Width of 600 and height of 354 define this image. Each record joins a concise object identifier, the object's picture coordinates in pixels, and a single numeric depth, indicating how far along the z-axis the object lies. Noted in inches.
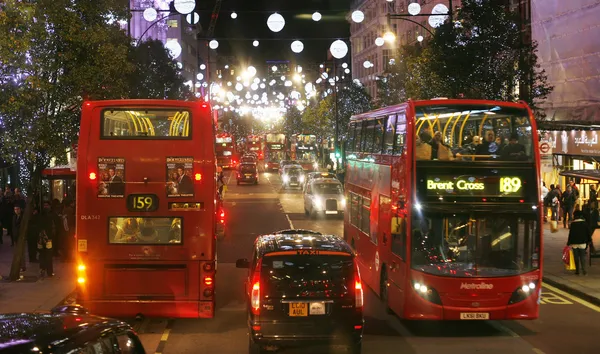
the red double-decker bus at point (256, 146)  4370.1
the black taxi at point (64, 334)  175.5
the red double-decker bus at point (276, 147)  3890.3
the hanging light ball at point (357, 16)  1459.9
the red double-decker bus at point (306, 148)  3373.5
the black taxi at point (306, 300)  443.5
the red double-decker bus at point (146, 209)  536.4
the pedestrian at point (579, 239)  803.4
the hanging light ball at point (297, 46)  1578.5
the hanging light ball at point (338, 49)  1534.2
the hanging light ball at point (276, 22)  1229.1
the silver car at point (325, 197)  1481.3
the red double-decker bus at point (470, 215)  547.5
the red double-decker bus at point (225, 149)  3196.4
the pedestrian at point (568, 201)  1263.5
